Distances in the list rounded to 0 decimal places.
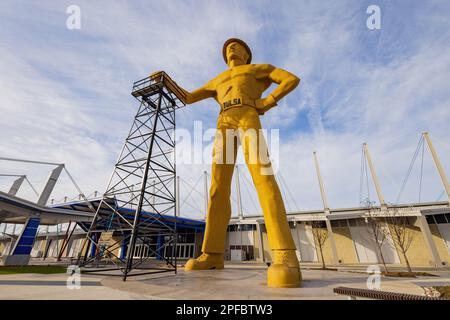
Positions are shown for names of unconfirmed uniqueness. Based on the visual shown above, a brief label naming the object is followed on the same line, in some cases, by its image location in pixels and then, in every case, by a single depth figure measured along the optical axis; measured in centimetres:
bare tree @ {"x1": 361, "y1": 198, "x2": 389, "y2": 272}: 2167
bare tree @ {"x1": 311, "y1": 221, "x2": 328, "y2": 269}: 2467
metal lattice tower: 821
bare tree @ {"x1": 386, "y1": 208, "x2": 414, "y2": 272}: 2130
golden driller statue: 754
